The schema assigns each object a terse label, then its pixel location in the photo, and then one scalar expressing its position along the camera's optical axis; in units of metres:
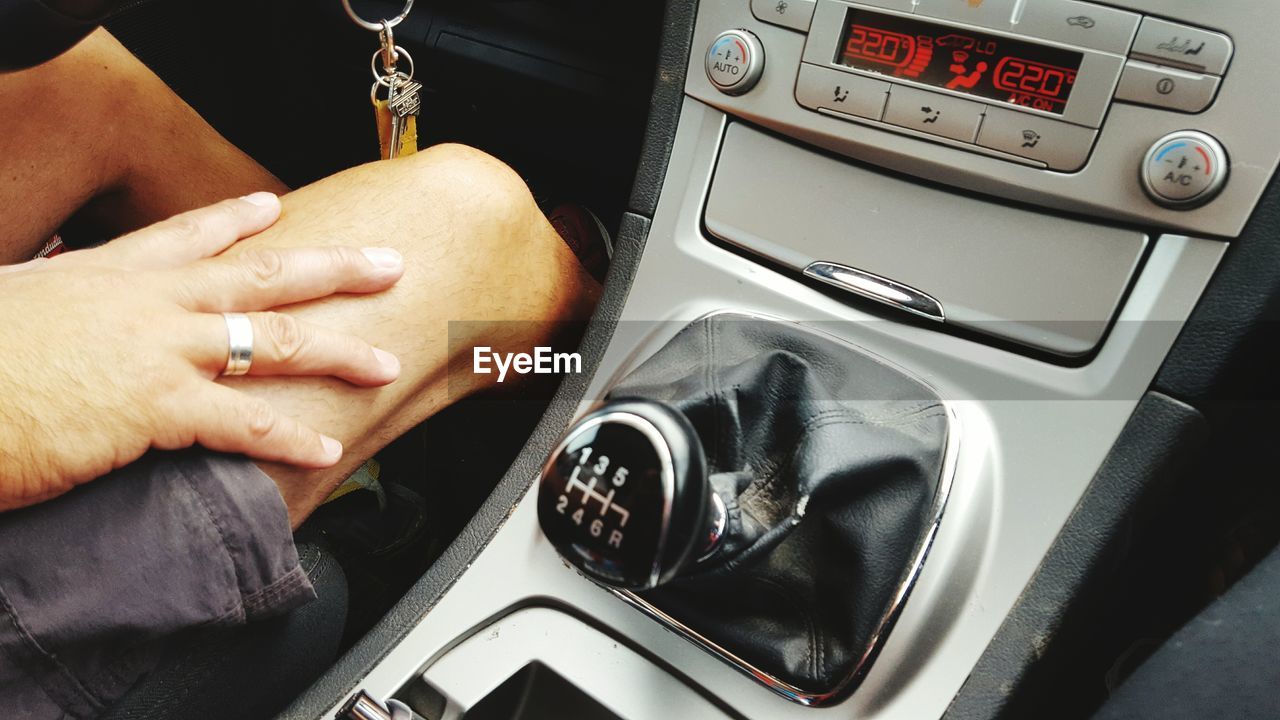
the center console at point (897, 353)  0.50
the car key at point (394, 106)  0.74
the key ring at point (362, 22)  0.71
